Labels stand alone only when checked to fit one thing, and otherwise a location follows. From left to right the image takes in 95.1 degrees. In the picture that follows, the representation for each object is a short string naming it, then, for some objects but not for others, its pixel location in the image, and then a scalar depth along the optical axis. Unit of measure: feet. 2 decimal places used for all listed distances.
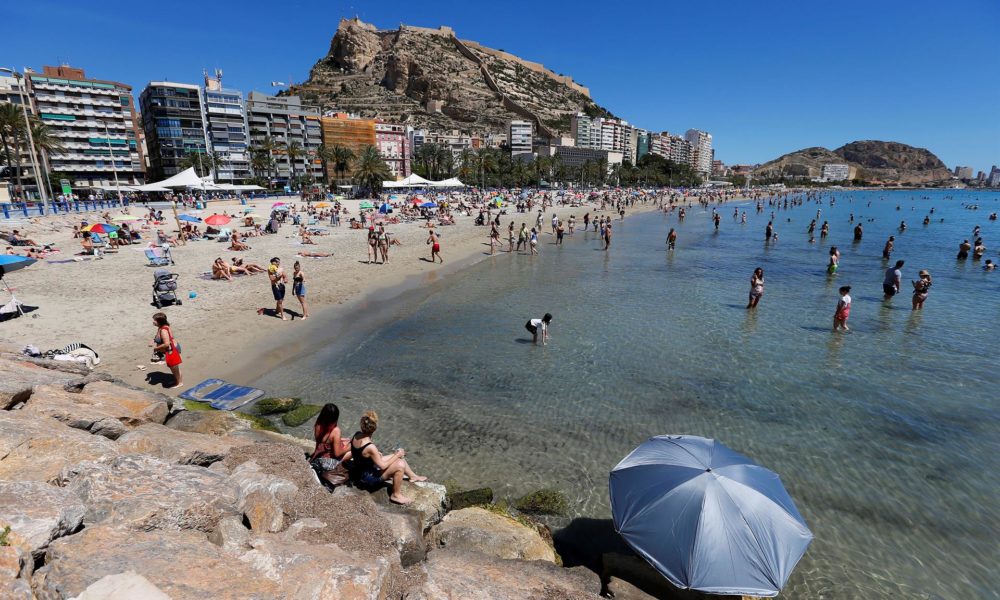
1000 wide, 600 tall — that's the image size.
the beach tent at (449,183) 156.66
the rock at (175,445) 16.63
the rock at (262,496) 13.87
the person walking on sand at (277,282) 43.55
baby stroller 44.21
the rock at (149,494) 12.34
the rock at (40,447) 13.62
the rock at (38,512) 10.05
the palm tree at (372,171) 212.84
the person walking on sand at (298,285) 44.52
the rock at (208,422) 22.18
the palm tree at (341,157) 262.06
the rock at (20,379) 18.69
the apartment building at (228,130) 287.89
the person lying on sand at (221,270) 56.08
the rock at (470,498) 20.35
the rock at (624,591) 14.65
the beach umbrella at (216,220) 79.97
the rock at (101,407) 18.28
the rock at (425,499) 18.03
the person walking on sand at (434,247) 77.10
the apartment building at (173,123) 273.13
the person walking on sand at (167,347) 28.96
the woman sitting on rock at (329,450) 18.34
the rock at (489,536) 16.37
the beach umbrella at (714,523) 13.41
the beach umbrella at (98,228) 74.28
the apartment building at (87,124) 253.65
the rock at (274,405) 28.58
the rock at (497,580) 12.71
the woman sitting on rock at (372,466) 18.40
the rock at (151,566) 9.40
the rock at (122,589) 8.61
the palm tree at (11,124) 139.64
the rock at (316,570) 10.85
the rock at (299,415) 27.43
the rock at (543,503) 20.88
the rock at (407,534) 14.62
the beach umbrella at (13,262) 39.83
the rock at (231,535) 12.14
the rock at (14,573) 8.47
